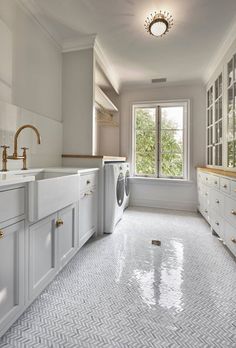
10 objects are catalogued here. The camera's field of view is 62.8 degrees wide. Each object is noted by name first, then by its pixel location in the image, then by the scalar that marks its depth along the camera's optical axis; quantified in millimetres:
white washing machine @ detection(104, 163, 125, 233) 2406
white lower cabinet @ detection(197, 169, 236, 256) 1798
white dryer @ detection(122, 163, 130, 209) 3209
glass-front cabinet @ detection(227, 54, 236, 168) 2188
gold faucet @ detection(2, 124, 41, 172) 1543
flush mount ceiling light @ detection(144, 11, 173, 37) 1992
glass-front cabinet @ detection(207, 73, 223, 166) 2727
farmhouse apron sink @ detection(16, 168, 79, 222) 1064
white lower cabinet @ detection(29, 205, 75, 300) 1136
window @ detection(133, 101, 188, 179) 3801
